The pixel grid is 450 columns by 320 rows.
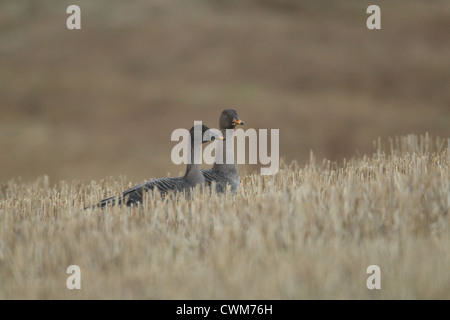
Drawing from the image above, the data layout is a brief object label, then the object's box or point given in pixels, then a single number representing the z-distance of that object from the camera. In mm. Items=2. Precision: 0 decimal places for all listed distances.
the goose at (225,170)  11055
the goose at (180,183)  10120
